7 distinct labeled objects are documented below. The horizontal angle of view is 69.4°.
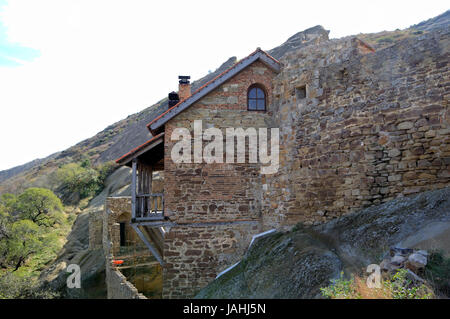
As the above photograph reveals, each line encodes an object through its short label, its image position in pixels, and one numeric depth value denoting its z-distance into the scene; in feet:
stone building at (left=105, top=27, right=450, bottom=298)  21.27
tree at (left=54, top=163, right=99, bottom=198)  138.82
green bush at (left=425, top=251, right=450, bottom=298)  13.50
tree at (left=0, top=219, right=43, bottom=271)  84.53
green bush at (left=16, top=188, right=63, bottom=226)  105.29
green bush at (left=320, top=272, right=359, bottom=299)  13.94
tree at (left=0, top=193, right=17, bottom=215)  106.11
